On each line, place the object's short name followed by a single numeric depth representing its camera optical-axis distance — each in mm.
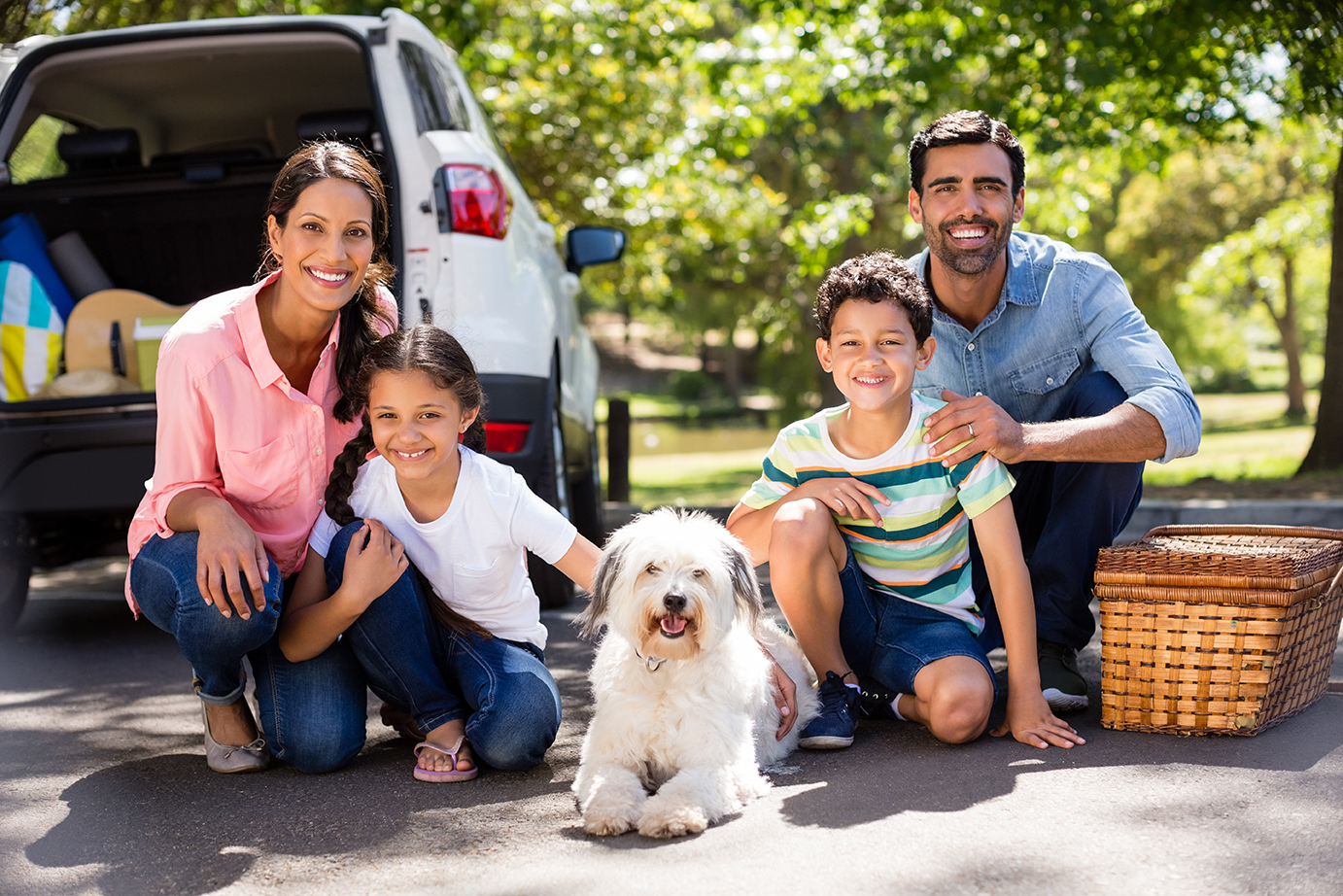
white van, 4188
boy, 3145
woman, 3023
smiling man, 3424
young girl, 3064
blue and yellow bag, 4512
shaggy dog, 2725
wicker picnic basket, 2992
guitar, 4789
